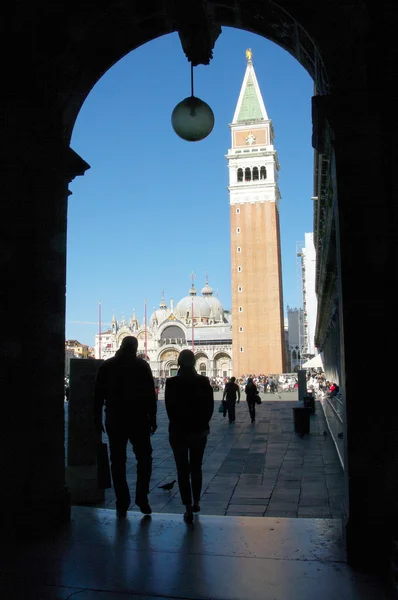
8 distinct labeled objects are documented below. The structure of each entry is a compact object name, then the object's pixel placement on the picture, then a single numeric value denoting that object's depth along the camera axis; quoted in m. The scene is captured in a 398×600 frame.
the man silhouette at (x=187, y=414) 4.38
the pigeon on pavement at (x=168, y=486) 6.53
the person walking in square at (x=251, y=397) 15.59
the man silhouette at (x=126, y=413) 4.35
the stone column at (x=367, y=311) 3.38
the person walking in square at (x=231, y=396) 15.95
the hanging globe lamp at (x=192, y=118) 4.58
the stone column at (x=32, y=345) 4.05
